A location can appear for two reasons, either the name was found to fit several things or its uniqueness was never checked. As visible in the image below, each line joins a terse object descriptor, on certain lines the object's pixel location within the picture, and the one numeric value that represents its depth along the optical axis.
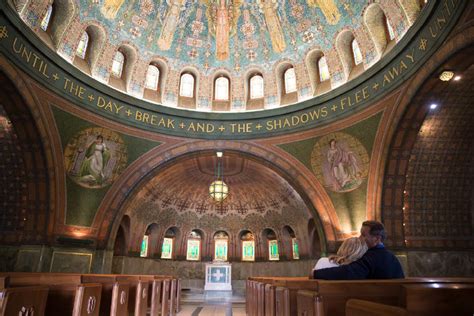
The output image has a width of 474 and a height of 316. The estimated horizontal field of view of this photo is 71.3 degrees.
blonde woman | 3.47
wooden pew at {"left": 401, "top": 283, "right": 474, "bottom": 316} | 1.37
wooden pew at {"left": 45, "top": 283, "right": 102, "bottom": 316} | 2.98
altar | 16.94
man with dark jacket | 3.25
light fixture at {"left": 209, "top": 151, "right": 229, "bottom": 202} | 14.18
